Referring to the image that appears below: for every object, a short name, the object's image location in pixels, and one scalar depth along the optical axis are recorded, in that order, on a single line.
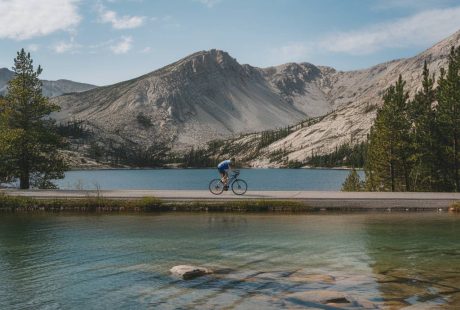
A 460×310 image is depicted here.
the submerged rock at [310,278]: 14.21
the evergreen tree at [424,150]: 49.76
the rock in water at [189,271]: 14.83
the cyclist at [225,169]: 34.99
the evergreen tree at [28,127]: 42.78
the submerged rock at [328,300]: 11.70
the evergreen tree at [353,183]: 68.94
